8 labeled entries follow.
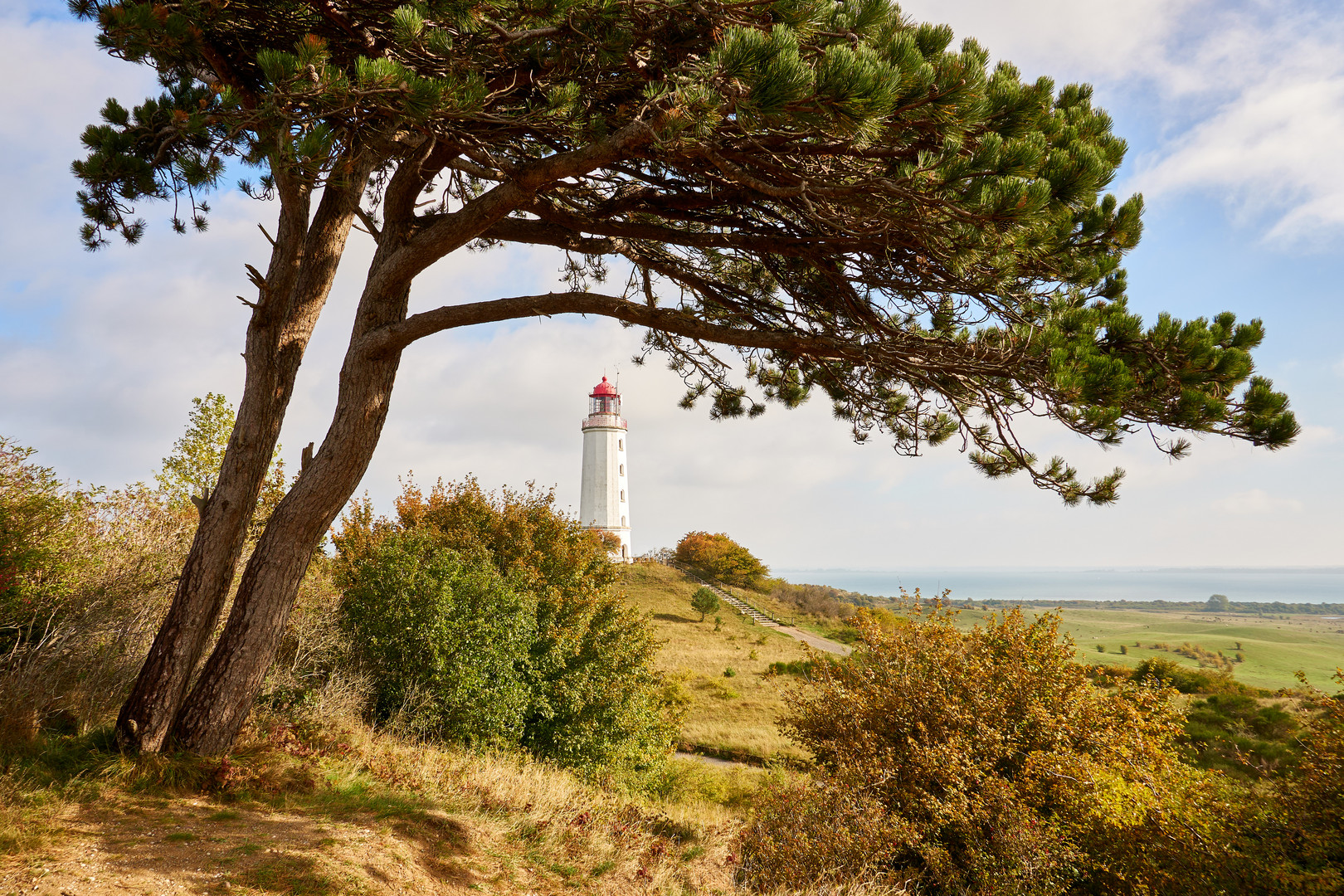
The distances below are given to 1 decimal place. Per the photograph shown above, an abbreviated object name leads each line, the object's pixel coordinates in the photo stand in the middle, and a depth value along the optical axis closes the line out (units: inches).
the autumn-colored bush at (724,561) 1914.4
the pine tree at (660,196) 173.9
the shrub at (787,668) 943.0
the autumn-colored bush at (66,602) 261.4
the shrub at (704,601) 1360.7
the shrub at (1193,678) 698.8
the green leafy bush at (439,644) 397.1
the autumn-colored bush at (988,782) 247.3
